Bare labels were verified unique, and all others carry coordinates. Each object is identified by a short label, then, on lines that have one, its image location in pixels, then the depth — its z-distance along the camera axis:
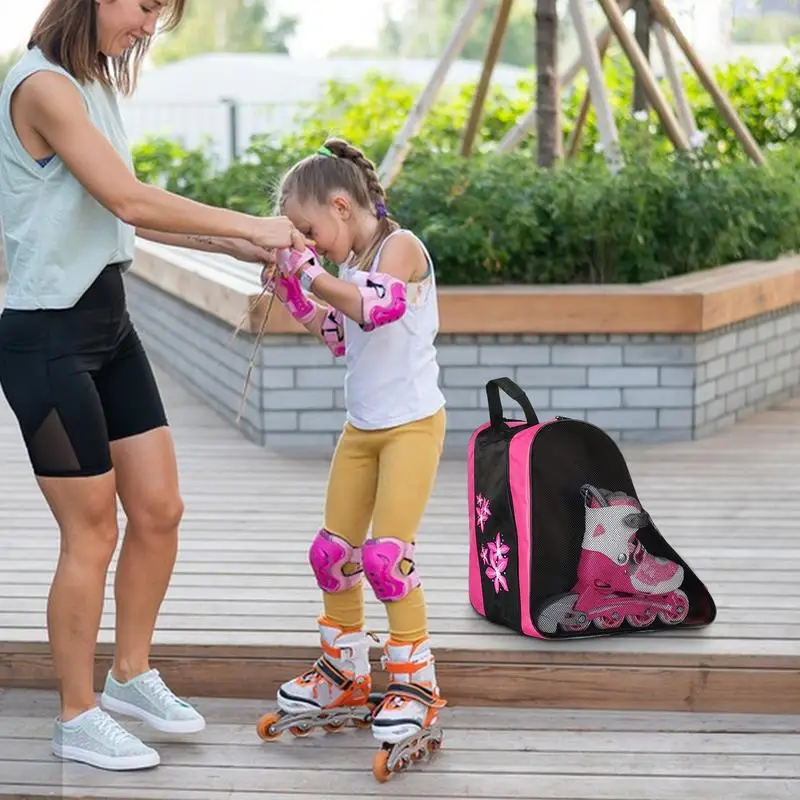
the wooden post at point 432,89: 10.84
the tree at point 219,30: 87.95
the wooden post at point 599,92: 10.34
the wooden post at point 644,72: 10.55
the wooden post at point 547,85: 10.53
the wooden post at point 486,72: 11.37
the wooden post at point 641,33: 12.44
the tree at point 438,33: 87.14
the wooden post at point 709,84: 11.59
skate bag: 5.17
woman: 4.20
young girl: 4.59
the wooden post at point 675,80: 12.11
